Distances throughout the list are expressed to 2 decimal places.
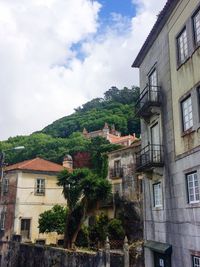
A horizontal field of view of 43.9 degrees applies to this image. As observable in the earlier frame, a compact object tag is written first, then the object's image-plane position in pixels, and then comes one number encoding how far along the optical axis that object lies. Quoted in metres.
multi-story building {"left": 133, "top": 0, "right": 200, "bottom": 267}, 9.68
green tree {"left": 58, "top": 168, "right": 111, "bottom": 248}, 16.74
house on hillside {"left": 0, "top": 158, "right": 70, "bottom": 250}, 23.91
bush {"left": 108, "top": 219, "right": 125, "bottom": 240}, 22.58
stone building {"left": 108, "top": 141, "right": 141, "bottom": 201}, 28.05
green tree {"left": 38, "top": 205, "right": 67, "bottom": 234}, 21.72
